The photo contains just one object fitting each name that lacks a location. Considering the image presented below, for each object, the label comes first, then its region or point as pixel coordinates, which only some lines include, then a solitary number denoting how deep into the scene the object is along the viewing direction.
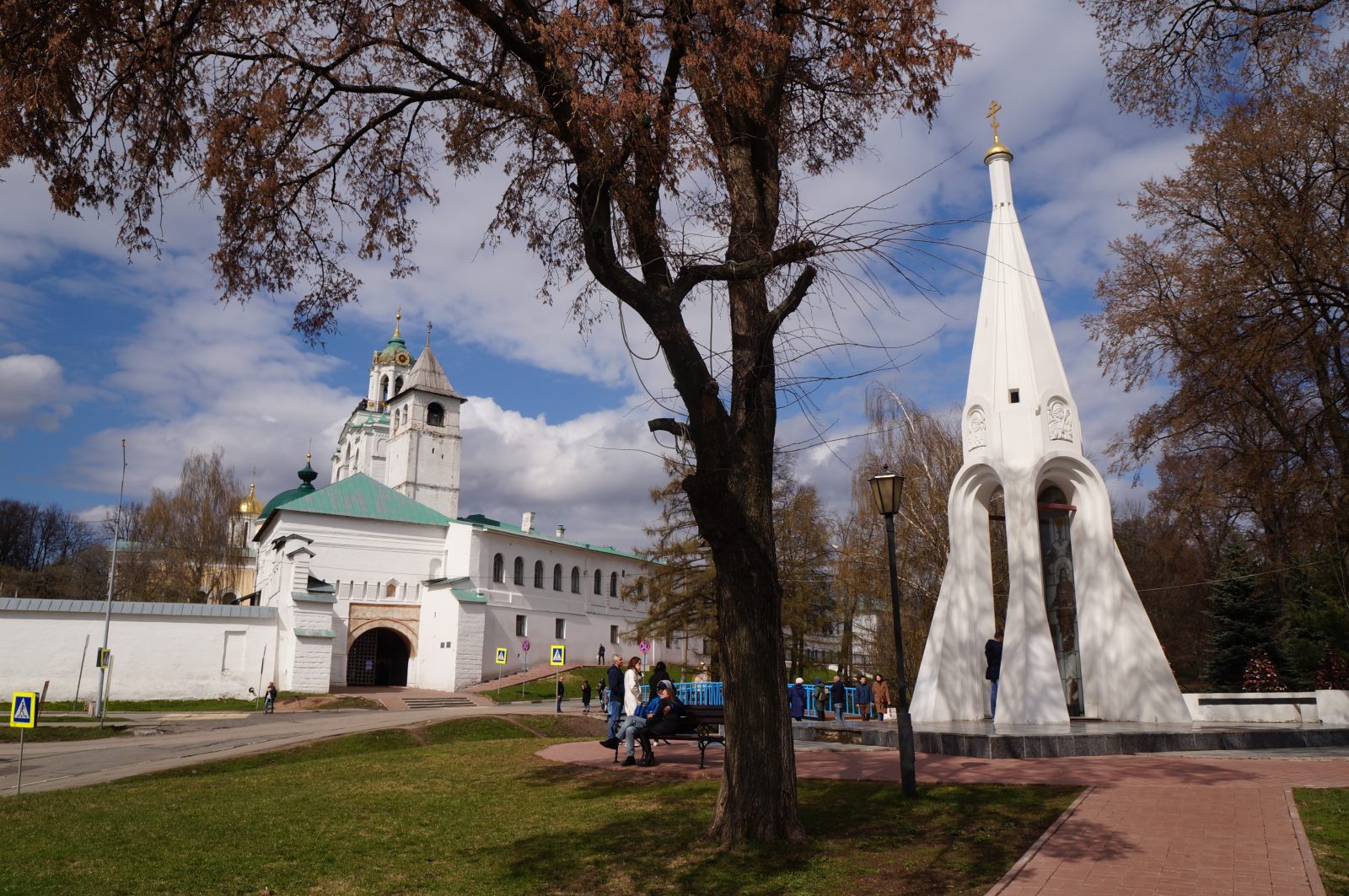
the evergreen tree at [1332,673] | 21.16
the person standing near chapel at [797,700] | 18.70
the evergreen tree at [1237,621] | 29.61
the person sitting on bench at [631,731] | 12.30
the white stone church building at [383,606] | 34.34
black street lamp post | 9.24
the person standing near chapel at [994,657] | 15.93
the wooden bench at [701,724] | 12.42
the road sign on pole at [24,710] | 12.35
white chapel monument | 15.19
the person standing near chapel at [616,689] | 13.92
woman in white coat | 13.22
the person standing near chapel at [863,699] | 19.92
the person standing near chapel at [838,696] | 20.91
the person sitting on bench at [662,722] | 12.25
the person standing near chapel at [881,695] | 21.00
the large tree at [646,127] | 6.43
